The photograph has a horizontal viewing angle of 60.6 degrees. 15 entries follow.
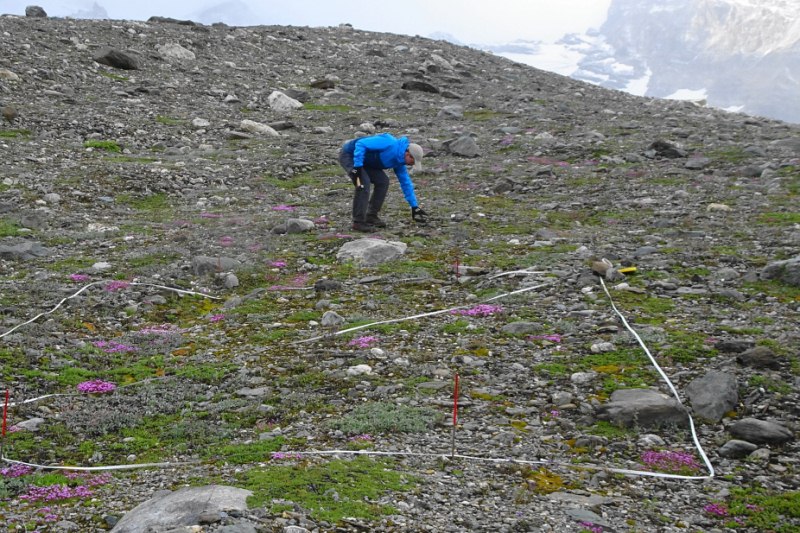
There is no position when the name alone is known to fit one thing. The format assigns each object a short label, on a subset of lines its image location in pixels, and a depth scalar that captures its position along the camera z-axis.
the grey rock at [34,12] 43.28
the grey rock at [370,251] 15.58
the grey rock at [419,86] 41.72
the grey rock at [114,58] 35.03
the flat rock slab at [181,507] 5.63
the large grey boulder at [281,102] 35.50
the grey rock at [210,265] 14.70
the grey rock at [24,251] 14.80
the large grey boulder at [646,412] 8.18
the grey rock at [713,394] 8.27
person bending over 17.47
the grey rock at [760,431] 7.62
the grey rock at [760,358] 9.20
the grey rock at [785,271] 12.24
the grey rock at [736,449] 7.48
